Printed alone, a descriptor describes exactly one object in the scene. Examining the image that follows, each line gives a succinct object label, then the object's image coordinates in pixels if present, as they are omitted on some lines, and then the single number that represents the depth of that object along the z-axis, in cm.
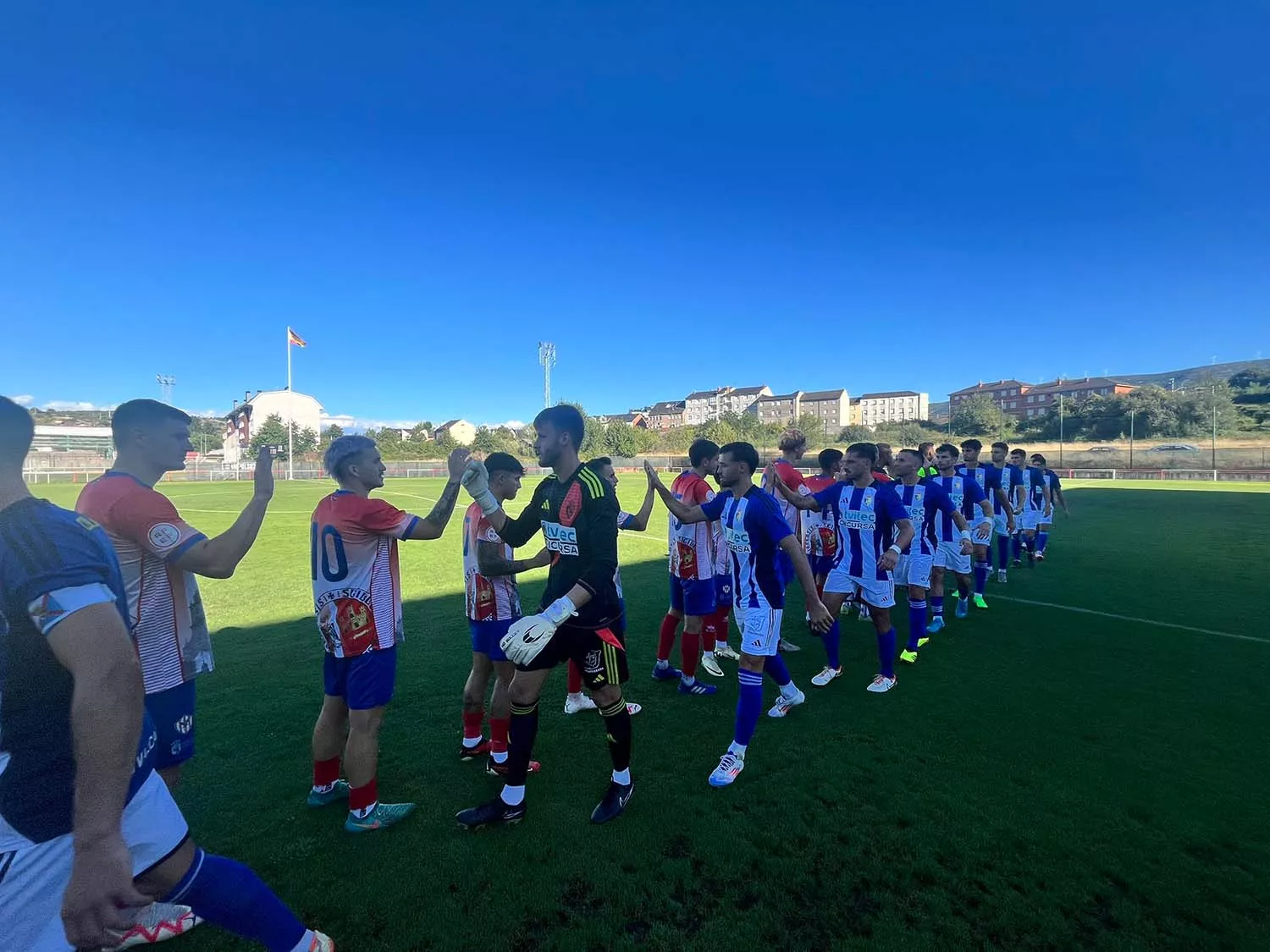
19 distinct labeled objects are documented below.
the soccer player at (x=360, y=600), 343
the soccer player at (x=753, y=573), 406
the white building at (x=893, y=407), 14062
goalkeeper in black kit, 352
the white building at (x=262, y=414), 8412
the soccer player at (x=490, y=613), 422
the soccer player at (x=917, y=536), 659
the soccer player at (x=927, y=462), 869
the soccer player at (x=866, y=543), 565
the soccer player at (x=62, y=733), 142
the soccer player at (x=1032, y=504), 1208
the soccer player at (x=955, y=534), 782
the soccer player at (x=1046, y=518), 1261
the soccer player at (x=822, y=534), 748
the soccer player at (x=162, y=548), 257
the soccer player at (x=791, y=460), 652
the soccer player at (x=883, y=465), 736
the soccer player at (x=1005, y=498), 1009
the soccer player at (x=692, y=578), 577
